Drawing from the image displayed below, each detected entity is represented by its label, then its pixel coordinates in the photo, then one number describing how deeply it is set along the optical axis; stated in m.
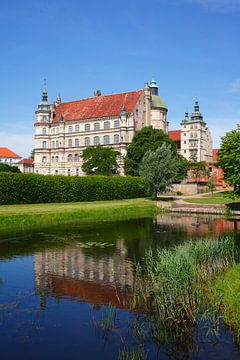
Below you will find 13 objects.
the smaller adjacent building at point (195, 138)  114.38
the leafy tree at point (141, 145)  72.44
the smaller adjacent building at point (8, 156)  155.06
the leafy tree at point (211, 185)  67.36
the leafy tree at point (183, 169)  75.68
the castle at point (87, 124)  84.44
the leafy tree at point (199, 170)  83.75
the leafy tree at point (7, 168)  76.66
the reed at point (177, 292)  10.41
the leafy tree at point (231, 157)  37.11
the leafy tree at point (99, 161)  72.69
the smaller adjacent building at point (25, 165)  132.88
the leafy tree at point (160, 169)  55.06
